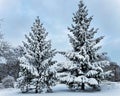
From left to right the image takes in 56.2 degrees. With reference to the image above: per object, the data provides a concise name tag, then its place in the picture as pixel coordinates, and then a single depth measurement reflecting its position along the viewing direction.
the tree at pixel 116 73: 22.41
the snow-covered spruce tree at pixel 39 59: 9.99
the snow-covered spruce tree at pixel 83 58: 9.87
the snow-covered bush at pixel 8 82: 14.12
